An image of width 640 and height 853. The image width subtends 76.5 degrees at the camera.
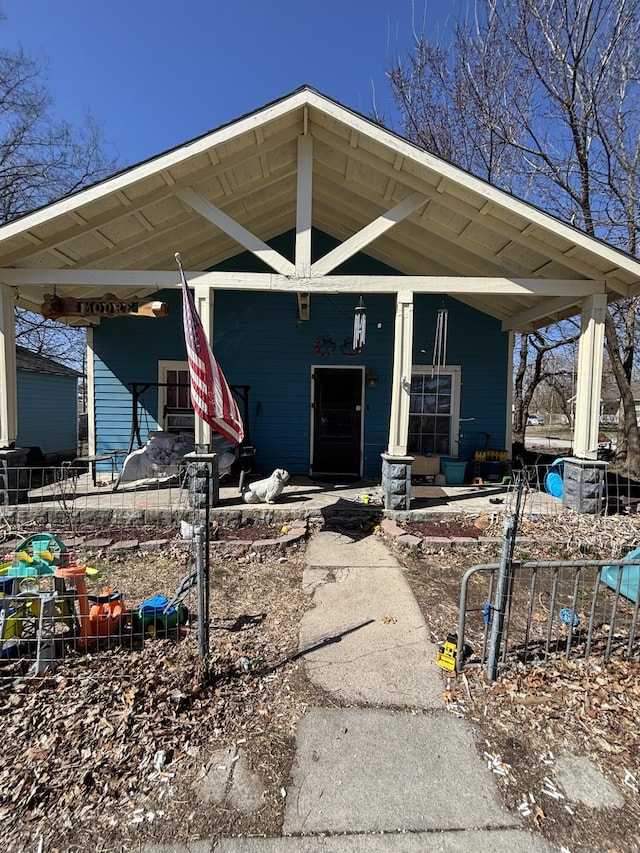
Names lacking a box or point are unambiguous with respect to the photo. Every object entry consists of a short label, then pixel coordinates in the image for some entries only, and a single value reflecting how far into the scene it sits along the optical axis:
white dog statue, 6.05
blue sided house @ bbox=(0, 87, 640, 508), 5.38
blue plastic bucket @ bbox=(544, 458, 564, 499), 6.99
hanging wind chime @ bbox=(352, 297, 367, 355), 6.54
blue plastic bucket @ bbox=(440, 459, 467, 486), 8.05
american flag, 3.70
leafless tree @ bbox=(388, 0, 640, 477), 9.80
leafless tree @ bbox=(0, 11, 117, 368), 14.82
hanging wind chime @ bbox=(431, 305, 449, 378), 7.58
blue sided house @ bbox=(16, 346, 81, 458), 12.70
